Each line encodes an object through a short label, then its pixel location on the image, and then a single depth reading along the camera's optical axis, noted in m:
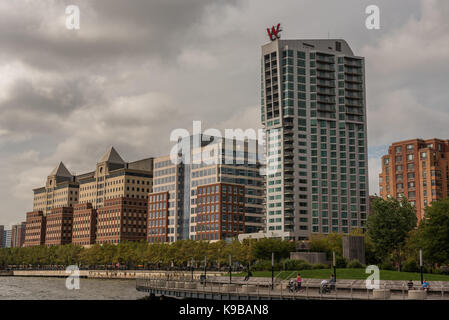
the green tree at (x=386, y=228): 102.62
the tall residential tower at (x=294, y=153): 192.38
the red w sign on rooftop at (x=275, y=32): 198.62
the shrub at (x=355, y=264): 85.25
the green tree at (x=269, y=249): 132.25
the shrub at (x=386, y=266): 87.94
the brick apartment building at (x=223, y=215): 194.50
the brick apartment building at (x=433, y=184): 196.75
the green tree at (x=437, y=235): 83.06
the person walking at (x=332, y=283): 56.52
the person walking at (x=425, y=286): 53.20
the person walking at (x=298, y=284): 56.65
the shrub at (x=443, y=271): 86.22
